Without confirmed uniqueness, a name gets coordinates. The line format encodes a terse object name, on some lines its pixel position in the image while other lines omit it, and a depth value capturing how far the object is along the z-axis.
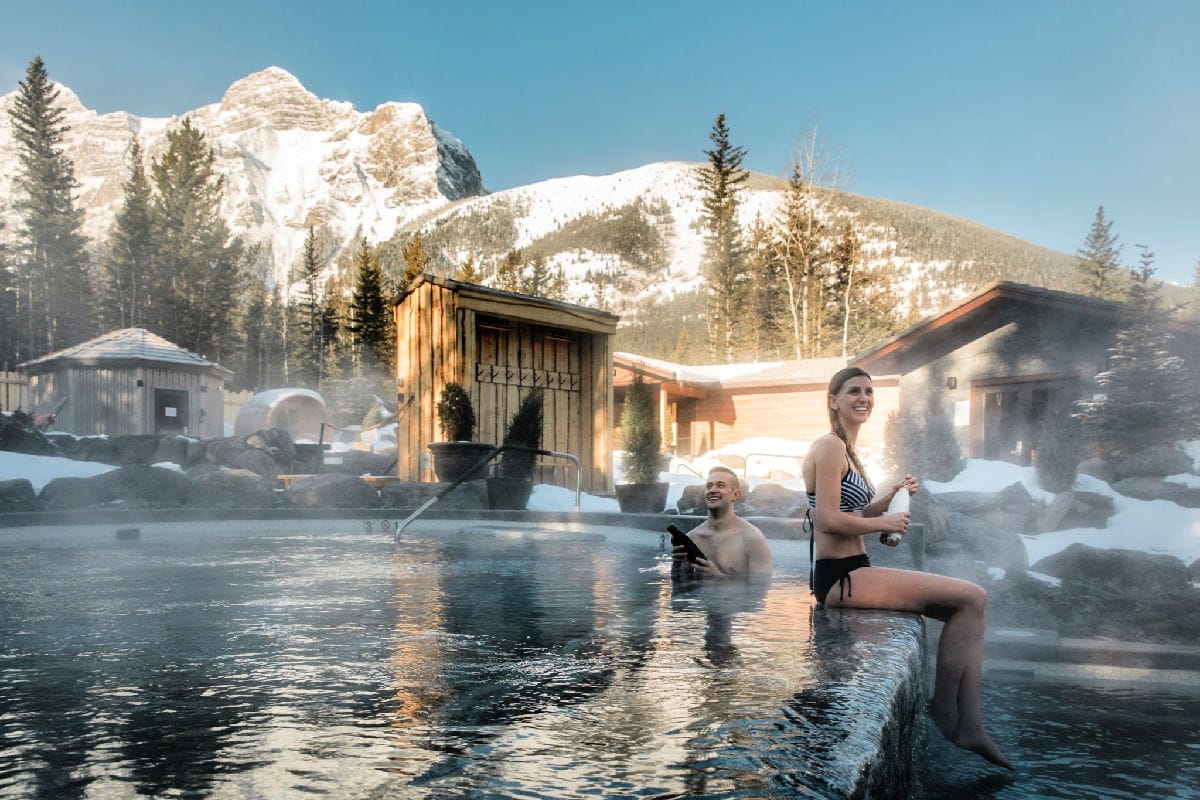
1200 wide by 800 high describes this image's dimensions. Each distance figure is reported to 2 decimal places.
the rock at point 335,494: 10.36
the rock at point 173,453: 16.25
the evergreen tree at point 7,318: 38.28
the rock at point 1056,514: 11.64
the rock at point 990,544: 9.07
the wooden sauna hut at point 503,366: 13.00
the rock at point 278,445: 16.75
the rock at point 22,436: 14.14
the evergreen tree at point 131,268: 45.41
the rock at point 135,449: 15.93
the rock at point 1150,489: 12.27
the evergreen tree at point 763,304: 42.00
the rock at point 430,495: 10.38
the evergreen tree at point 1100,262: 42.12
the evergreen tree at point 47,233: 43.84
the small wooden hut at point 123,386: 24.14
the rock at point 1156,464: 12.90
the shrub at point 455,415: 12.11
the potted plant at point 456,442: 11.10
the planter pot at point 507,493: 10.61
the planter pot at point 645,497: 10.60
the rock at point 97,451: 15.73
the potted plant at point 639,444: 10.86
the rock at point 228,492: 10.63
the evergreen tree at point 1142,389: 13.76
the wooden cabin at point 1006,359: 16.09
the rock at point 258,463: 15.43
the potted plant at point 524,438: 11.48
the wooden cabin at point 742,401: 23.89
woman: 2.75
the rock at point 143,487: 10.59
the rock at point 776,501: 9.38
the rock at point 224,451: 15.99
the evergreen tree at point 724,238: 41.69
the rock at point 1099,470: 13.87
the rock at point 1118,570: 8.11
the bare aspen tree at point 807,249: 33.66
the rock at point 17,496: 9.08
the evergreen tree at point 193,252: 46.41
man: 4.51
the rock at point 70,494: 9.70
